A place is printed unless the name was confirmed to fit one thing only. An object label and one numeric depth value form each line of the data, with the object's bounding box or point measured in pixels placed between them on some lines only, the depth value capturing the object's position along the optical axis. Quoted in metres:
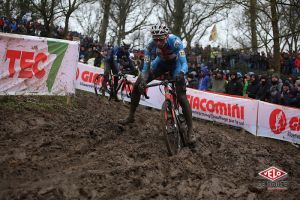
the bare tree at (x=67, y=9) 19.14
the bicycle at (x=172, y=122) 6.79
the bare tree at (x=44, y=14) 15.48
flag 31.33
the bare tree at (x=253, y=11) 16.56
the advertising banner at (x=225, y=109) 12.73
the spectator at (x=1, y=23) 20.14
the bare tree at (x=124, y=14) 31.09
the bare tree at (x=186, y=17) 24.44
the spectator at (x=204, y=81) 16.11
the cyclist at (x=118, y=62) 12.41
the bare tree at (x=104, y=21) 26.90
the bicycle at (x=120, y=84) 12.81
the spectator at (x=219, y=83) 15.70
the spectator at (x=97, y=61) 18.63
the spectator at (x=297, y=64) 19.12
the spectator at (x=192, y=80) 16.90
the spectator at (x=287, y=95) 13.04
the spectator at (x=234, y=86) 14.94
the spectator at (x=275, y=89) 13.64
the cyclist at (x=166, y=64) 6.90
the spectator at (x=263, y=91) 14.24
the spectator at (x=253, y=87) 14.70
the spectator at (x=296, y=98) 12.79
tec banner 9.15
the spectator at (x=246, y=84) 15.35
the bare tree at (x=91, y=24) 38.59
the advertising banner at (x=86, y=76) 15.80
